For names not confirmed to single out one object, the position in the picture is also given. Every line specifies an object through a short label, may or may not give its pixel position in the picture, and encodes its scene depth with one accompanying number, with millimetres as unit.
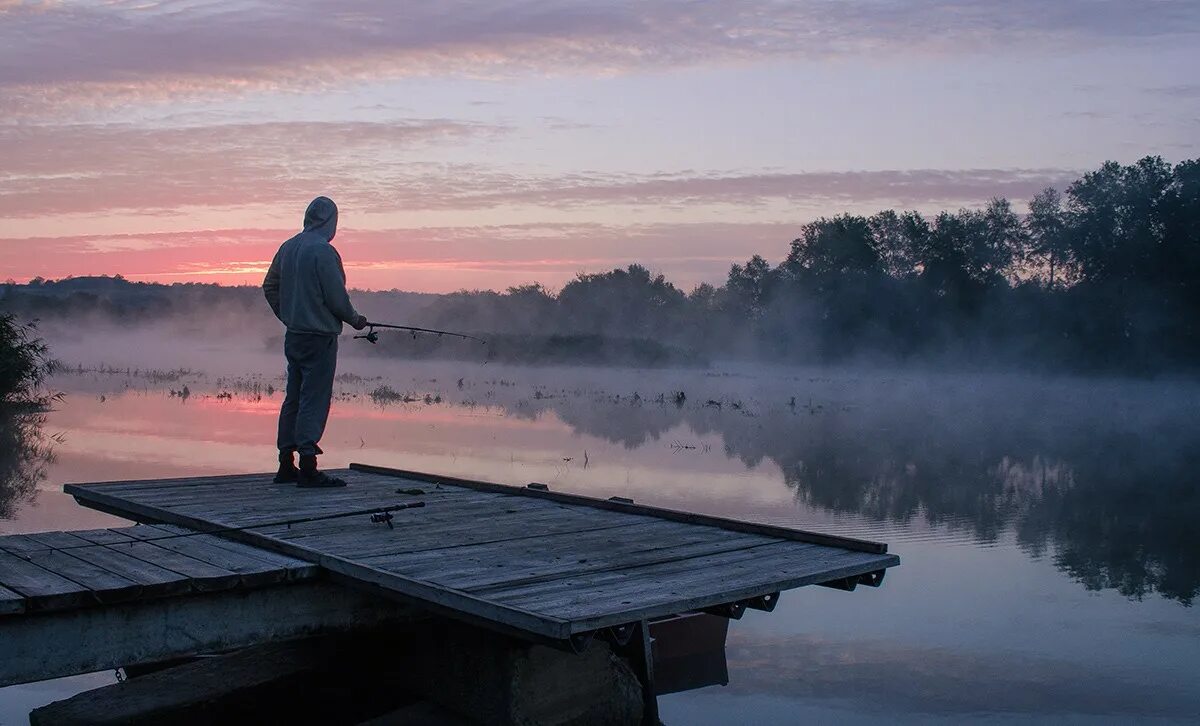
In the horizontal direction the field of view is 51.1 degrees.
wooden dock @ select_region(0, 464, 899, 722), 5367
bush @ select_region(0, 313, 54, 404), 23594
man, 8969
